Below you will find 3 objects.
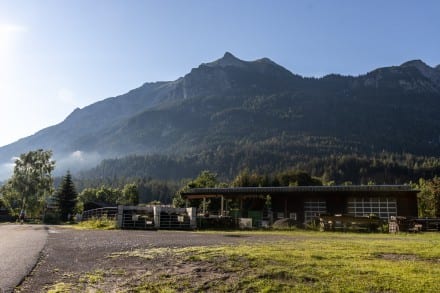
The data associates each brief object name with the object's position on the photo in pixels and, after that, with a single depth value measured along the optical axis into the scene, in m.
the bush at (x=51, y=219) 59.25
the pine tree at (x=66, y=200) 69.00
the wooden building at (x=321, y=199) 38.44
